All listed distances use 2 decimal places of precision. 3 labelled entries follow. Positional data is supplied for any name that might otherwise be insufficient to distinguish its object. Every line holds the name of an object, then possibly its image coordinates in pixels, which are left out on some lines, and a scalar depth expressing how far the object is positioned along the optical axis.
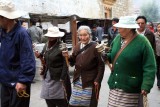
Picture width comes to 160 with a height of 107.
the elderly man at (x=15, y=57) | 2.75
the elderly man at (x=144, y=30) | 4.84
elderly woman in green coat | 2.96
